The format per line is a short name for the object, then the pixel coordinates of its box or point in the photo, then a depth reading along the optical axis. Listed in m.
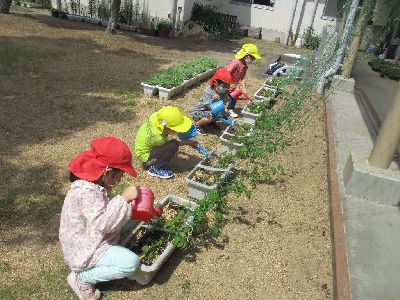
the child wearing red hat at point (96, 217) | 2.78
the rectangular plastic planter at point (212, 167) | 4.63
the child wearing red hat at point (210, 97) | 6.14
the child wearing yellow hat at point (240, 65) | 6.94
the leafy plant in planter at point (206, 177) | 4.58
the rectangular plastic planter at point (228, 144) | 5.46
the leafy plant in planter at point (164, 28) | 14.84
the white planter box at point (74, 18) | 15.95
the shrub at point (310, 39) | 15.89
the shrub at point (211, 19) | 16.34
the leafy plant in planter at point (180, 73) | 7.69
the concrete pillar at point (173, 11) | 14.83
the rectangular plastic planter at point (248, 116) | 6.64
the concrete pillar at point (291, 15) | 15.97
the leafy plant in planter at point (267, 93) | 7.89
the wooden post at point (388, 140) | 4.21
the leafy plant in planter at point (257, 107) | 6.90
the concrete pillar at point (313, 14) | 15.87
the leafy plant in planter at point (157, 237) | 3.41
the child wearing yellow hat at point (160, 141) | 4.48
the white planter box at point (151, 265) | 3.18
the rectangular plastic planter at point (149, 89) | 7.55
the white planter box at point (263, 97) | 7.59
